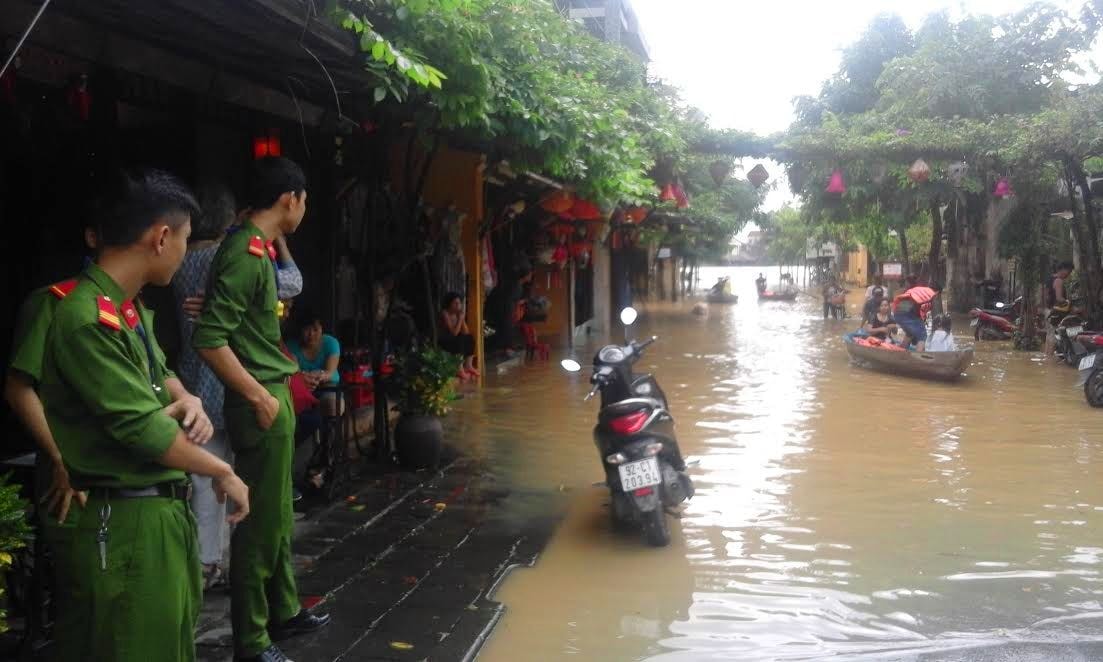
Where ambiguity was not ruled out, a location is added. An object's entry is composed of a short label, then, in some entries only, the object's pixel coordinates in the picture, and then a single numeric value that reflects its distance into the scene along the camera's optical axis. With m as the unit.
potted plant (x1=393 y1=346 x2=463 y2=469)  7.16
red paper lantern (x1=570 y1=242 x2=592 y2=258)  16.09
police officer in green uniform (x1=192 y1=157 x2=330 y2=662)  3.41
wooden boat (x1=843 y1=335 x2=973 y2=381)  12.92
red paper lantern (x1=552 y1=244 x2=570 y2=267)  15.15
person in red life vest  14.07
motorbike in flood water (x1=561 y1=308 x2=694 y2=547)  5.51
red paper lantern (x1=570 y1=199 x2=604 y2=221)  12.83
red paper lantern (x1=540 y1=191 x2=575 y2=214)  12.31
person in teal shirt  6.34
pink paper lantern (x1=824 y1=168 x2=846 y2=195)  14.87
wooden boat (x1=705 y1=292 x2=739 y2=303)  39.19
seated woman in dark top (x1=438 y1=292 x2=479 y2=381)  9.41
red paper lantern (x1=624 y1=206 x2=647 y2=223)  15.91
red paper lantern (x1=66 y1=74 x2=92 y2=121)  5.15
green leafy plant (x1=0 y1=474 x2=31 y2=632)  2.99
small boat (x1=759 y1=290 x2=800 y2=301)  41.00
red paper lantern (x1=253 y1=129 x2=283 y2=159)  6.48
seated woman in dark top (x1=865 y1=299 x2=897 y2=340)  14.80
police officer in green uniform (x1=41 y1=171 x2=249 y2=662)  2.31
